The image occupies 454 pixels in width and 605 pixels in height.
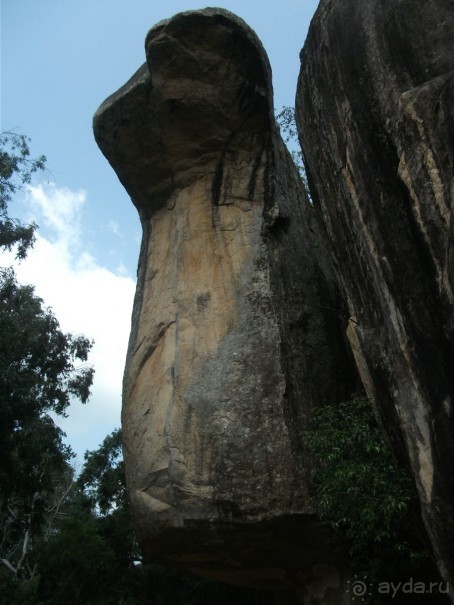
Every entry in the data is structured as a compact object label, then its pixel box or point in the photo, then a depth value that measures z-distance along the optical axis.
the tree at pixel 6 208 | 18.75
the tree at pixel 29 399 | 16.06
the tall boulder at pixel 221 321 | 8.44
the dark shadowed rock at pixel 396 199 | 6.36
